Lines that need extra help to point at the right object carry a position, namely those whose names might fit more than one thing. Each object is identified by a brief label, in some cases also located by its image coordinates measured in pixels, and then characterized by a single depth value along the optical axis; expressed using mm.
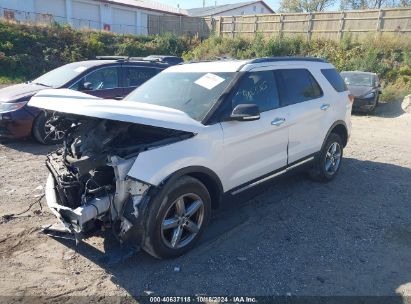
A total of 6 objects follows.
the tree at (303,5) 54825
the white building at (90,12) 29875
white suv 3217
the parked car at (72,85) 7156
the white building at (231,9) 50141
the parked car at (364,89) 13812
